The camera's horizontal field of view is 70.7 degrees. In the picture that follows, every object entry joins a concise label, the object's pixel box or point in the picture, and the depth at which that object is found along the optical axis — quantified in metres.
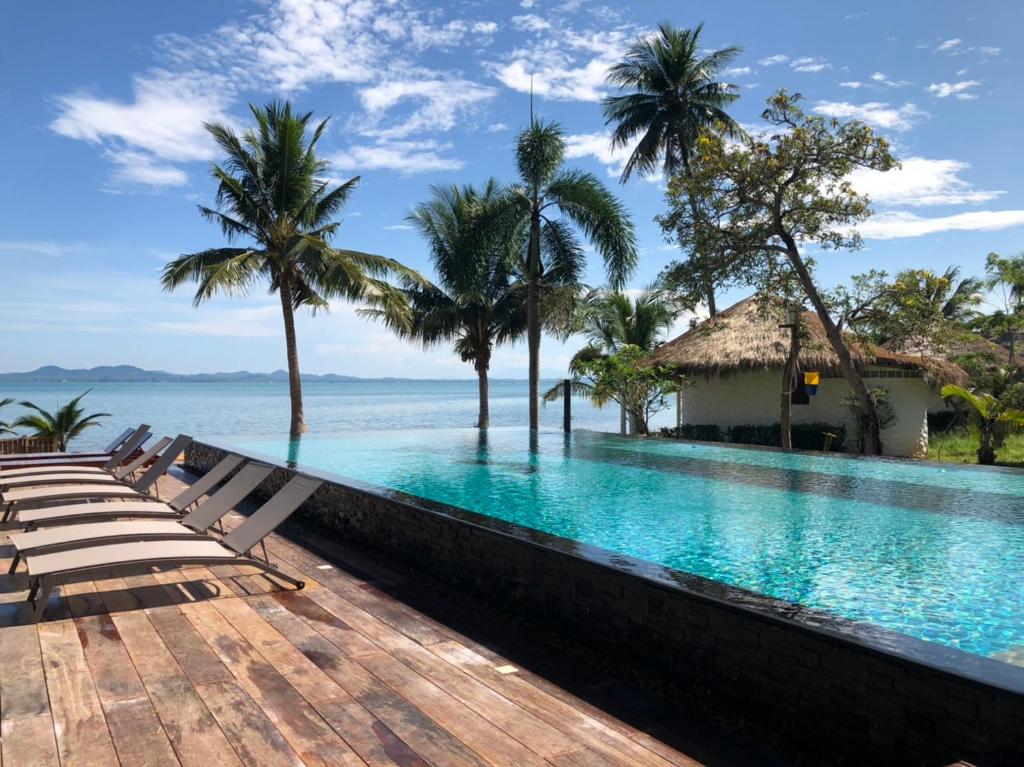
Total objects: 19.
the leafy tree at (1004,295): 15.58
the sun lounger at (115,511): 5.45
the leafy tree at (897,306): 12.63
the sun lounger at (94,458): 9.11
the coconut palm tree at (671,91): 20.77
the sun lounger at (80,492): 6.25
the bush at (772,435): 17.20
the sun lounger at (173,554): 3.89
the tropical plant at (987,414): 12.88
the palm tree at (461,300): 19.81
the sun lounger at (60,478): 7.03
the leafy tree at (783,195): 12.14
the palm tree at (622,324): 21.64
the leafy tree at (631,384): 16.94
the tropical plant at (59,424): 13.57
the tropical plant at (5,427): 13.09
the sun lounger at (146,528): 4.36
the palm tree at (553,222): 16.70
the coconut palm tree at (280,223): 15.18
